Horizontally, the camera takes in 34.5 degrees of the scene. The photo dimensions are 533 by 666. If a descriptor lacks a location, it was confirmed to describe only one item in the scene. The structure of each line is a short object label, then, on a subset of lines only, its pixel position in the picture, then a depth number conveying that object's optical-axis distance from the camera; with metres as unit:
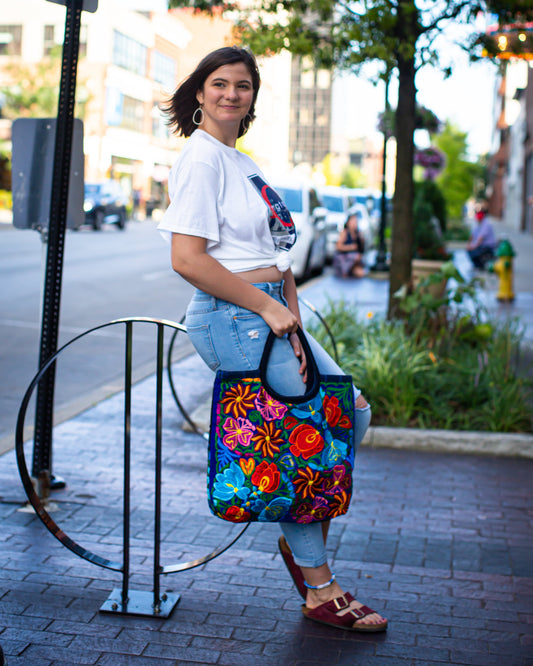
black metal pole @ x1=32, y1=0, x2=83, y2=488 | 4.30
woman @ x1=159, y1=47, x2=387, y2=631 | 2.79
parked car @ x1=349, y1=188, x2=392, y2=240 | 28.49
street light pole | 18.27
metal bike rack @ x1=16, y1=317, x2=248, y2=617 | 3.29
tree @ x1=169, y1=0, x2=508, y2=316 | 7.70
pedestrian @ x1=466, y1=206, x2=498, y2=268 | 19.56
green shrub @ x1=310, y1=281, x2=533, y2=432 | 6.09
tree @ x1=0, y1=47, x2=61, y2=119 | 45.72
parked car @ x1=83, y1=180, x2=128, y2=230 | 31.95
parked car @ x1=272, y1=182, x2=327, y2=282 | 16.48
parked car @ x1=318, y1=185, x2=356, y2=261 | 21.69
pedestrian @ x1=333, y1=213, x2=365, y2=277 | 18.66
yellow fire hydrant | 14.15
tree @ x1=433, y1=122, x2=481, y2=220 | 41.03
